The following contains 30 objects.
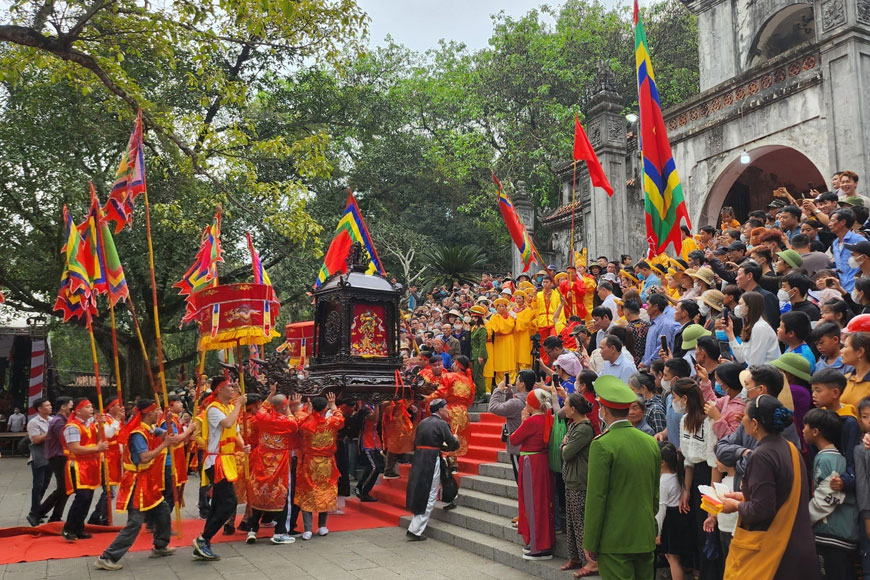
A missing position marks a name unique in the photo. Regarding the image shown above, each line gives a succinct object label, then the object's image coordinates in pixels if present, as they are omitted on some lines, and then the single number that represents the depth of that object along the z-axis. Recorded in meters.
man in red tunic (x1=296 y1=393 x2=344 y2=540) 8.62
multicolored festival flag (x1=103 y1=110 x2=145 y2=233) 8.27
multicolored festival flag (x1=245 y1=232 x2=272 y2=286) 9.37
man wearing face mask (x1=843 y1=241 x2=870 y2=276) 5.98
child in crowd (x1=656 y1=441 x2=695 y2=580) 5.37
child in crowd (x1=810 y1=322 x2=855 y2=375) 4.79
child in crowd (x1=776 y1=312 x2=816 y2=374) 5.00
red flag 12.05
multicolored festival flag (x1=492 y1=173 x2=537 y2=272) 12.38
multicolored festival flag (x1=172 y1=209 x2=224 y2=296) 8.75
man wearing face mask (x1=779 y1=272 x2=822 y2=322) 5.94
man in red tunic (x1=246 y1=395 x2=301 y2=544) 8.34
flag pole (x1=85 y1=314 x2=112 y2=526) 8.13
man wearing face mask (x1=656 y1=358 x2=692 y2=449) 5.55
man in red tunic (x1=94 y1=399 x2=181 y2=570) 7.15
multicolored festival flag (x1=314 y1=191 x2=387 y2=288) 12.70
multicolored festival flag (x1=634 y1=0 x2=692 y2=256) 10.11
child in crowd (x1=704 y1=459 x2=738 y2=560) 4.24
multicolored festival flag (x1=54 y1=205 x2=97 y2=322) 8.58
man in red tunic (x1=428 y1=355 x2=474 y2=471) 10.41
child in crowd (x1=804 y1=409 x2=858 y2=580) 3.98
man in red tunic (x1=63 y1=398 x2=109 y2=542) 8.65
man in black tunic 8.37
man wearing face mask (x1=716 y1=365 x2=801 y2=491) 4.07
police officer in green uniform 4.34
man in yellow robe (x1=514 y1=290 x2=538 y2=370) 12.39
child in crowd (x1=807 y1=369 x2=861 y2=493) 4.09
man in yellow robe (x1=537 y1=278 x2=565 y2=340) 12.14
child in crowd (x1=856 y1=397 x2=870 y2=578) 3.87
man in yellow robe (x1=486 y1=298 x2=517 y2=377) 12.45
